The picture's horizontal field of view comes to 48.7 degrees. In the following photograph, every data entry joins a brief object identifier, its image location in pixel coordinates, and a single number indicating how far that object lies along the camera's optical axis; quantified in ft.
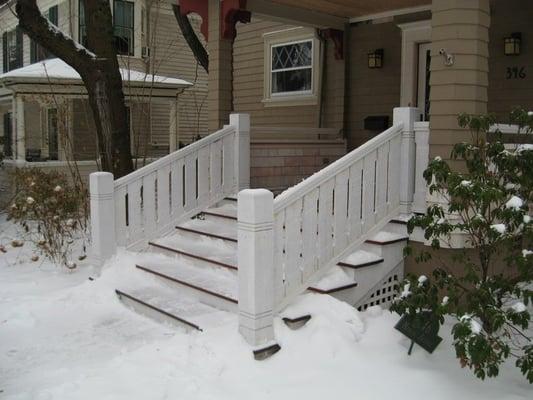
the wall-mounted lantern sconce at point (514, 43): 24.29
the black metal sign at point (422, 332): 14.28
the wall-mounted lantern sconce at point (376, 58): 29.96
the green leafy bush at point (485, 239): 12.07
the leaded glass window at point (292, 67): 34.73
